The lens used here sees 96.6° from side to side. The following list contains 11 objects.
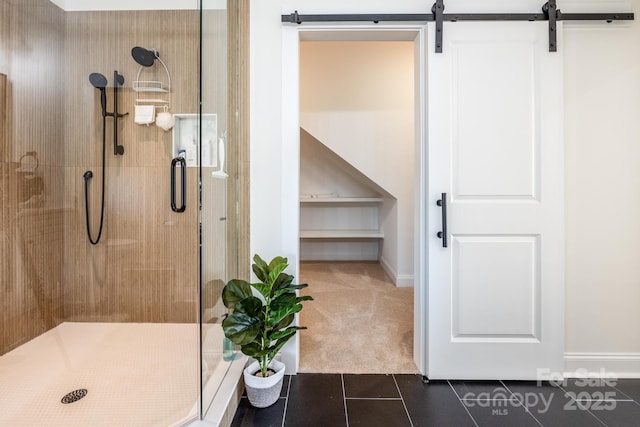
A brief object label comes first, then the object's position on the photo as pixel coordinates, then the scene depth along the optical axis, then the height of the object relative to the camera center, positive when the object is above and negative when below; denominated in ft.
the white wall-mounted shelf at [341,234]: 12.92 -0.94
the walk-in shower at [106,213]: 4.86 +0.04
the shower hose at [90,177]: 6.87 +0.88
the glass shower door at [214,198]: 4.50 +0.29
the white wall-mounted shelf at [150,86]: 6.93 +3.13
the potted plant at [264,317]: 4.68 -1.71
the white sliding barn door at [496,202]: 5.46 +0.22
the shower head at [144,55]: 6.79 +3.82
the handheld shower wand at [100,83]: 6.75 +3.13
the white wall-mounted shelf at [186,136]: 6.93 +1.91
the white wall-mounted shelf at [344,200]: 12.70 +0.63
